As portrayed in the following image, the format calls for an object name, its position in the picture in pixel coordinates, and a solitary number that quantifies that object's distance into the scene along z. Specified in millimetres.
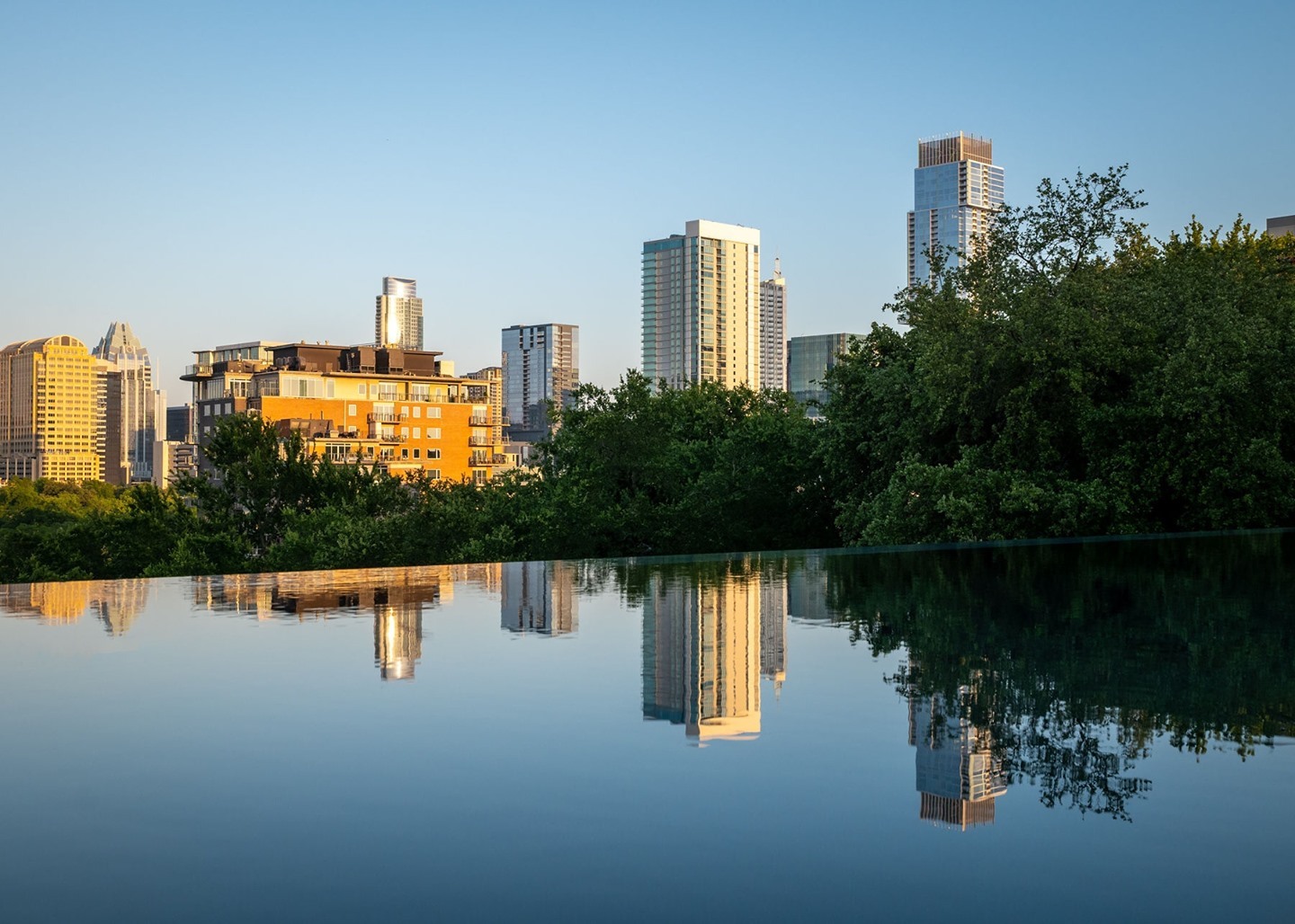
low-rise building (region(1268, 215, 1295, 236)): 76888
